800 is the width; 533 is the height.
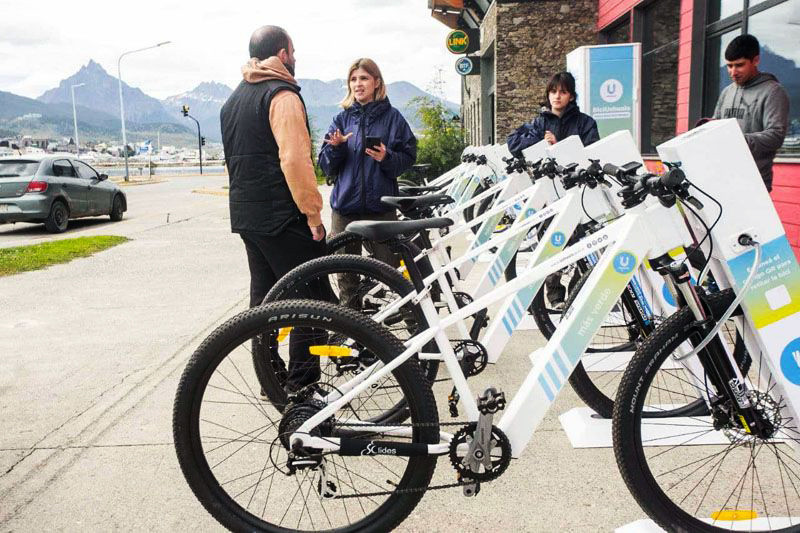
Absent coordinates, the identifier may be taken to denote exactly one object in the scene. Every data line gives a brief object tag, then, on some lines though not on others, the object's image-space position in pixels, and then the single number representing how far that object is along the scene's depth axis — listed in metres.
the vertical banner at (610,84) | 10.47
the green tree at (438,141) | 18.84
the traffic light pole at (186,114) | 49.27
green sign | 22.39
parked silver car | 13.49
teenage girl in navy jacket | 5.79
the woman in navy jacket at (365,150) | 4.64
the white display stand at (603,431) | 3.30
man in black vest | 3.40
